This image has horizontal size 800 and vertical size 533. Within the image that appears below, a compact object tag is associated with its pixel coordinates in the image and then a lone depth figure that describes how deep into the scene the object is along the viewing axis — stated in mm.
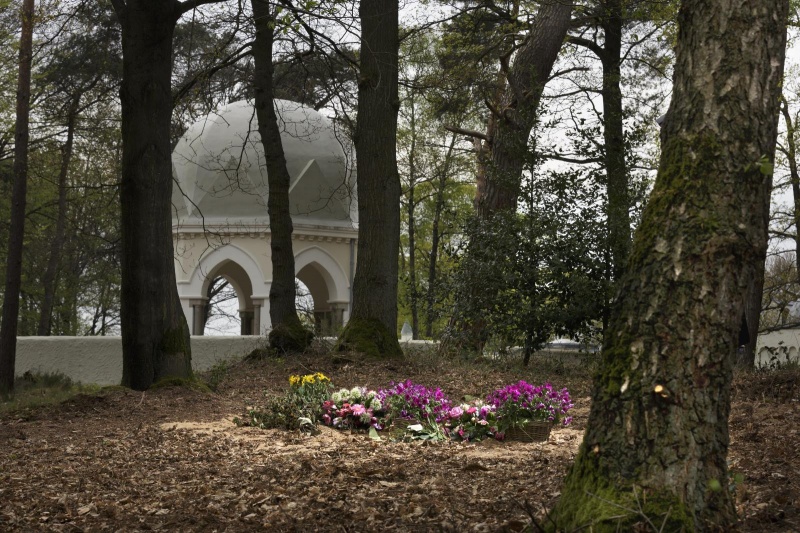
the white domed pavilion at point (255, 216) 25938
